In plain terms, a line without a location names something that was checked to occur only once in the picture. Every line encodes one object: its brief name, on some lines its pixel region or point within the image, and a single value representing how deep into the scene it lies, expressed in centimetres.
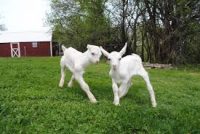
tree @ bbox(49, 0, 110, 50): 1222
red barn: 2046
